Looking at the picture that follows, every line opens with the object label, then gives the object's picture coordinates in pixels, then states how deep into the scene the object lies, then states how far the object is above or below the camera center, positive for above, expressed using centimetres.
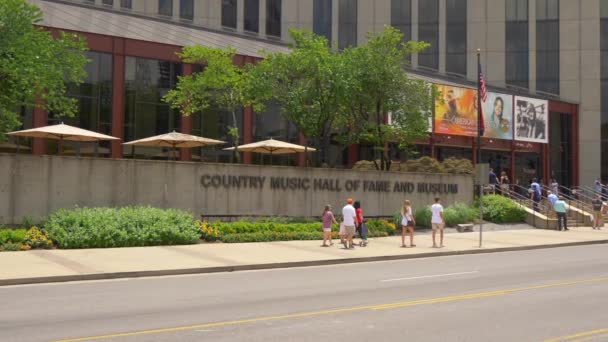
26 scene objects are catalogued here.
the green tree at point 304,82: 2889 +430
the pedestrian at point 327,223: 2302 -142
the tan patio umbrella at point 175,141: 2706 +158
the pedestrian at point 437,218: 2445 -127
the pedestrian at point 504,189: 3653 -30
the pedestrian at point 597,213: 3380 -143
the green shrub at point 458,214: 3127 -147
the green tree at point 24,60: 2058 +374
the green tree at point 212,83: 2923 +422
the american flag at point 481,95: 3052 +399
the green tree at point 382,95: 2981 +393
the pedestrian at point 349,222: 2250 -137
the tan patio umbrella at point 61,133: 2442 +166
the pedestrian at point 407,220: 2398 -133
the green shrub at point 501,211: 3328 -135
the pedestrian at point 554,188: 3862 -23
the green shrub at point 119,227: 2040 -151
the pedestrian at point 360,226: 2420 -159
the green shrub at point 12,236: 1950 -166
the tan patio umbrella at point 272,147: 2920 +146
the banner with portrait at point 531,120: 4966 +479
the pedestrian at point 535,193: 3597 -48
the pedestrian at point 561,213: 3244 -138
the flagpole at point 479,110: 3046 +339
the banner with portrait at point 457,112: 4453 +470
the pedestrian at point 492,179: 3812 +22
